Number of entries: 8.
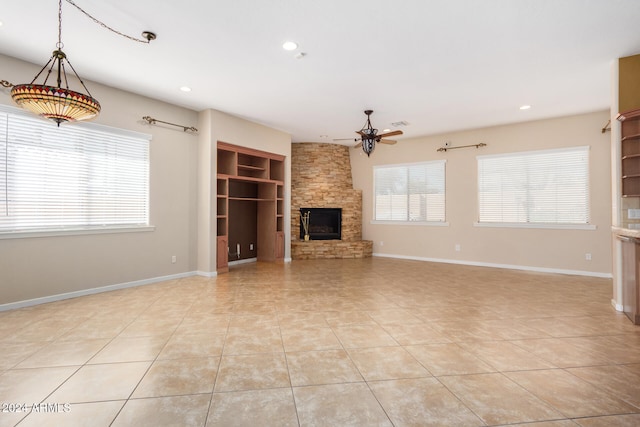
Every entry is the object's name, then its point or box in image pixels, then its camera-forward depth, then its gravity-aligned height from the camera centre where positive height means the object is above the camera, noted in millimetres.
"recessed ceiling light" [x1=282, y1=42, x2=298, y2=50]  3498 +1819
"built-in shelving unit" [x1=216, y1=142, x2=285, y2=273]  6207 +509
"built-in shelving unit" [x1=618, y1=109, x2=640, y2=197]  3705 +657
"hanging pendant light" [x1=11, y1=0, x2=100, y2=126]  2479 +889
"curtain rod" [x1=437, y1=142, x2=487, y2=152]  7000 +1495
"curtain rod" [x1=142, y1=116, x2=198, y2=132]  5191 +1517
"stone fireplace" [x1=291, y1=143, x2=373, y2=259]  8102 +499
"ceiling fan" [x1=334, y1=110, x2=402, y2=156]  5344 +1228
